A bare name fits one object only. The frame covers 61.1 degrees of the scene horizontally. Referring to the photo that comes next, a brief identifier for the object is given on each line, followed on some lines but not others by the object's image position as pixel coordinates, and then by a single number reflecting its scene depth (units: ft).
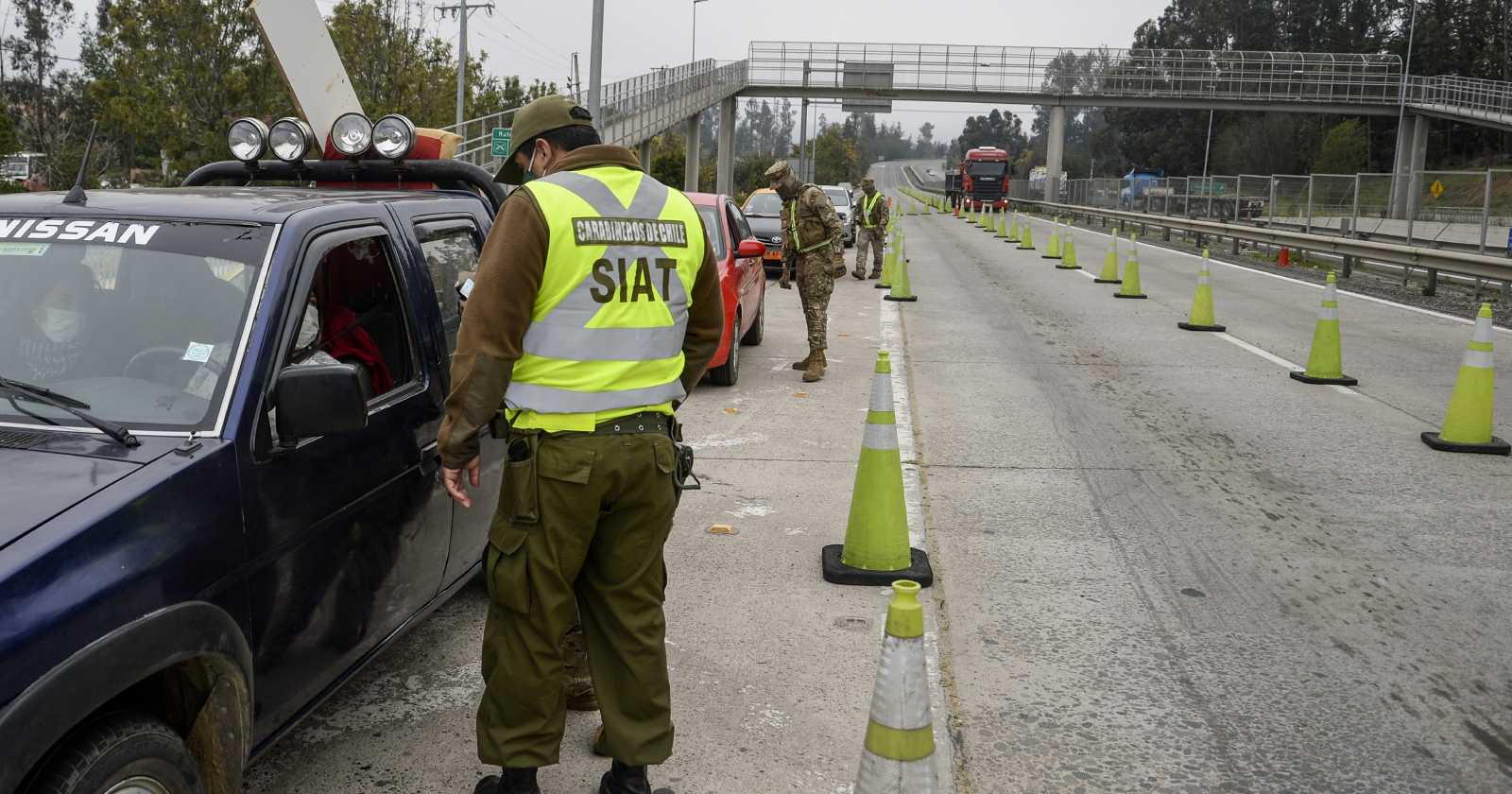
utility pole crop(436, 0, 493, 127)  137.59
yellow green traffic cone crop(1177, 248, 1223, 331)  48.96
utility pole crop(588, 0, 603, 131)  85.71
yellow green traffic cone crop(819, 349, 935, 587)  18.80
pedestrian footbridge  216.95
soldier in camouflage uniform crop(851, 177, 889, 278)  73.00
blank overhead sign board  219.82
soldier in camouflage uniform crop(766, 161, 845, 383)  38.09
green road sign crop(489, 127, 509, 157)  92.22
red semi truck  222.48
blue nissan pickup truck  8.20
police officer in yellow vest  10.91
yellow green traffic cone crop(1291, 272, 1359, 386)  36.27
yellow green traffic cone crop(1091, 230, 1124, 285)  70.49
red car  36.06
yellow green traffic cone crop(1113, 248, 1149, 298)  61.41
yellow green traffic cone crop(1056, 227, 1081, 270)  80.28
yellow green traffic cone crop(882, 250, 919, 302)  61.16
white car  99.19
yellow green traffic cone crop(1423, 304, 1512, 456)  27.89
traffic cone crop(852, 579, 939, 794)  9.22
